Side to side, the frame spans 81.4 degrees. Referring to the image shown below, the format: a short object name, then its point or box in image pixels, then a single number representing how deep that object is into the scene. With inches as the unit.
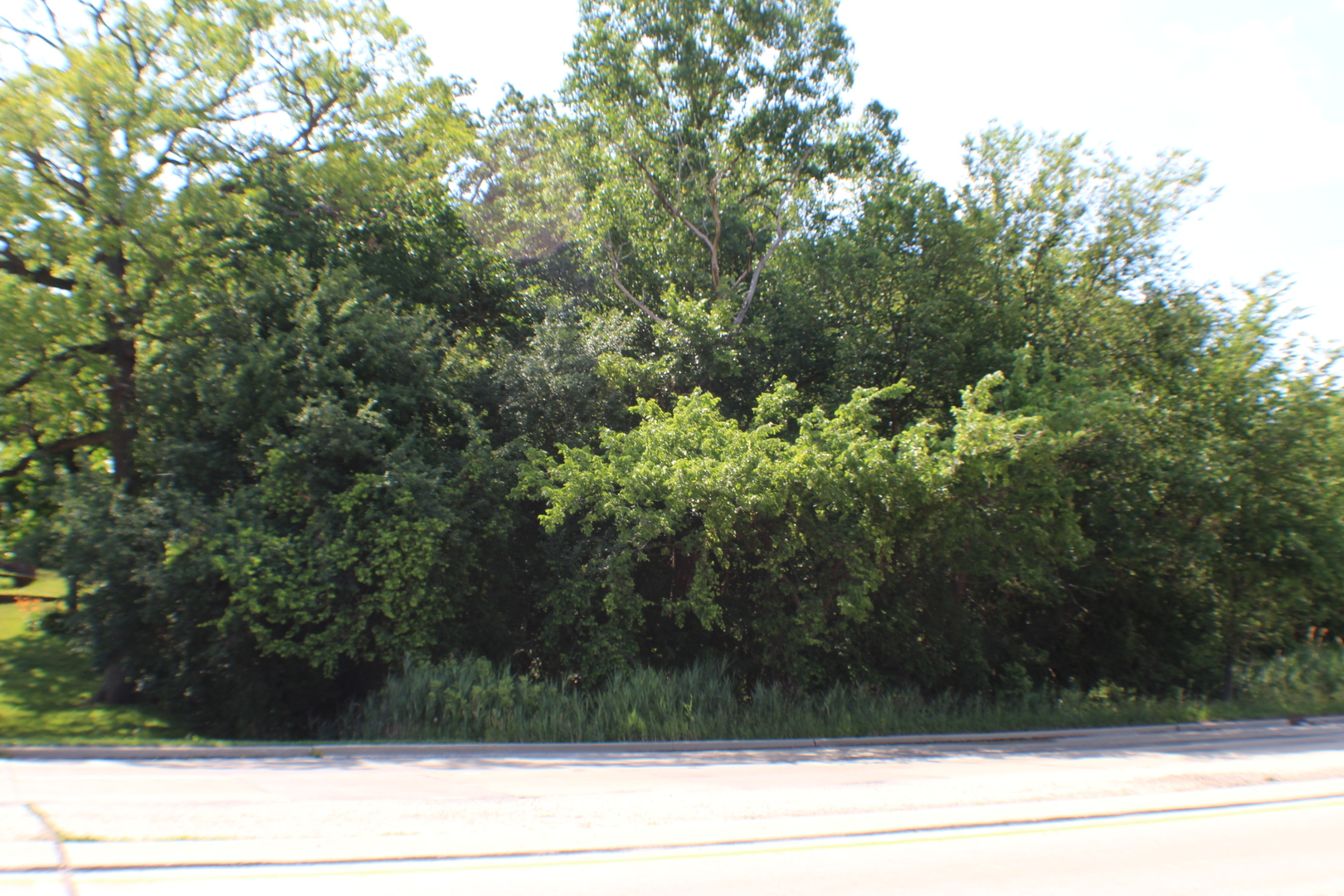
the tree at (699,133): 766.5
